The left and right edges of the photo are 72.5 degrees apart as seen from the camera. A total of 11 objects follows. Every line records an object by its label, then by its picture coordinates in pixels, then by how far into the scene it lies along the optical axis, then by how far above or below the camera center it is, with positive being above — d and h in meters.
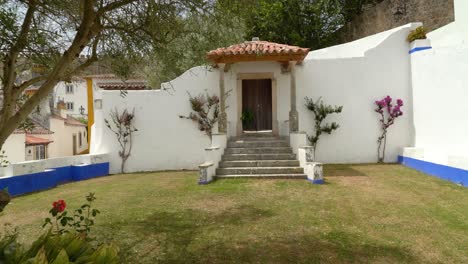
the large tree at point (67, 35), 3.65 +1.52
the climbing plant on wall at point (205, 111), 12.24 +1.00
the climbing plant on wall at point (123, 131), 12.36 +0.29
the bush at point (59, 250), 2.52 -0.95
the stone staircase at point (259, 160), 9.48 -0.75
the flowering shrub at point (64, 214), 3.42 -0.85
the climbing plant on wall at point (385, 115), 11.75 +0.72
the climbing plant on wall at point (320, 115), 11.80 +0.76
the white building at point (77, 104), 38.28 +4.54
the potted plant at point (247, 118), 13.24 +0.77
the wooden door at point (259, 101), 13.68 +1.52
